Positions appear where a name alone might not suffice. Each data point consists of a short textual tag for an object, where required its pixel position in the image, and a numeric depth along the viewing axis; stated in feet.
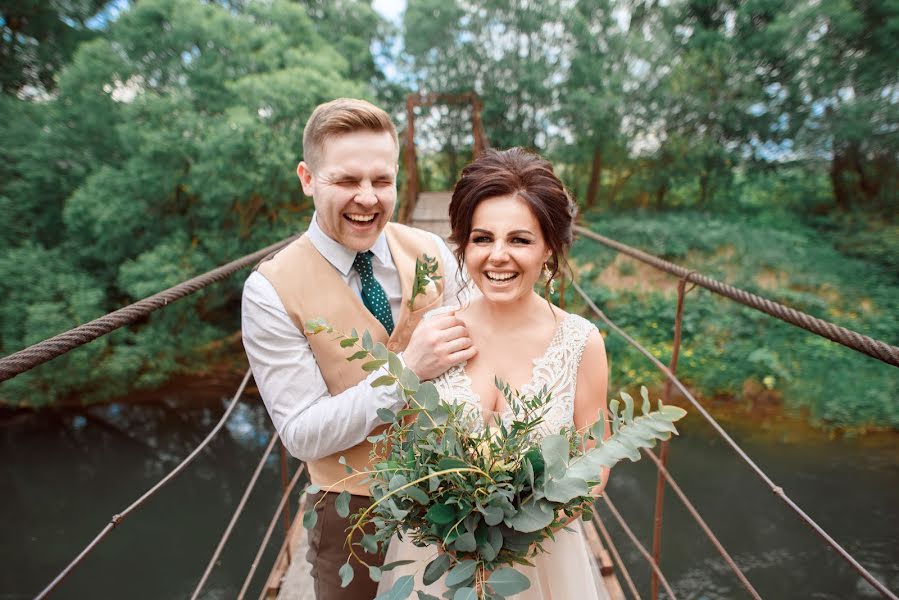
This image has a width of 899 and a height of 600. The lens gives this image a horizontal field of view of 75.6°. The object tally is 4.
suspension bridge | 2.95
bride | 3.89
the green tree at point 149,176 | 21.49
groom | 3.91
